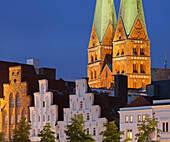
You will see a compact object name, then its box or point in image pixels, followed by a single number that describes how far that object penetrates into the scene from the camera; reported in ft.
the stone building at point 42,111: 403.54
